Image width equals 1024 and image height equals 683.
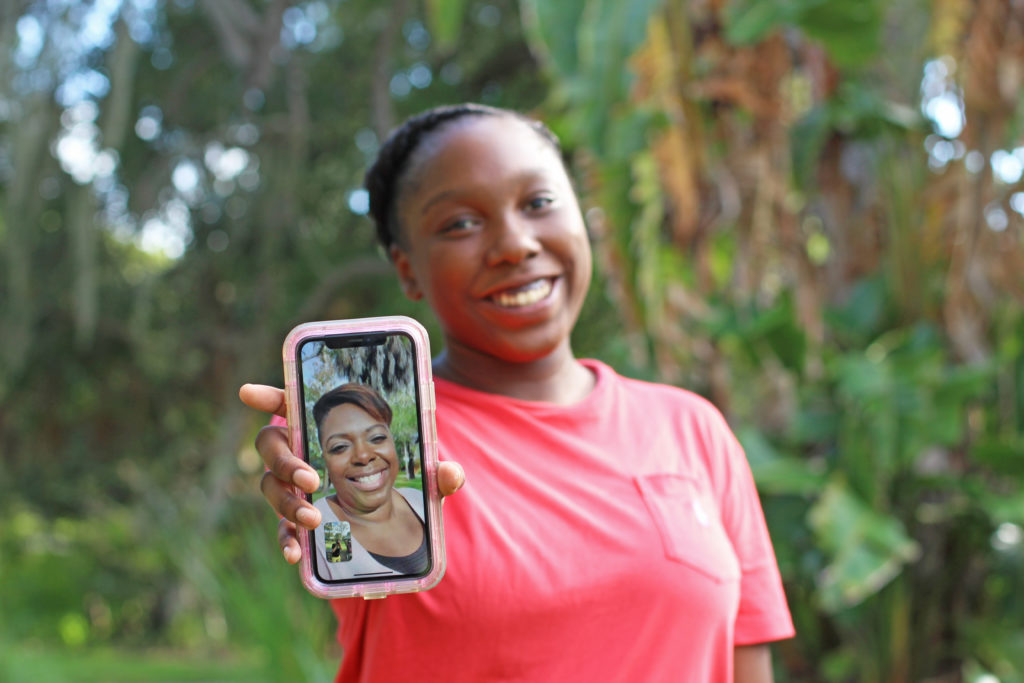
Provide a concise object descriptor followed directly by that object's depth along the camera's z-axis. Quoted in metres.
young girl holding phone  1.03
